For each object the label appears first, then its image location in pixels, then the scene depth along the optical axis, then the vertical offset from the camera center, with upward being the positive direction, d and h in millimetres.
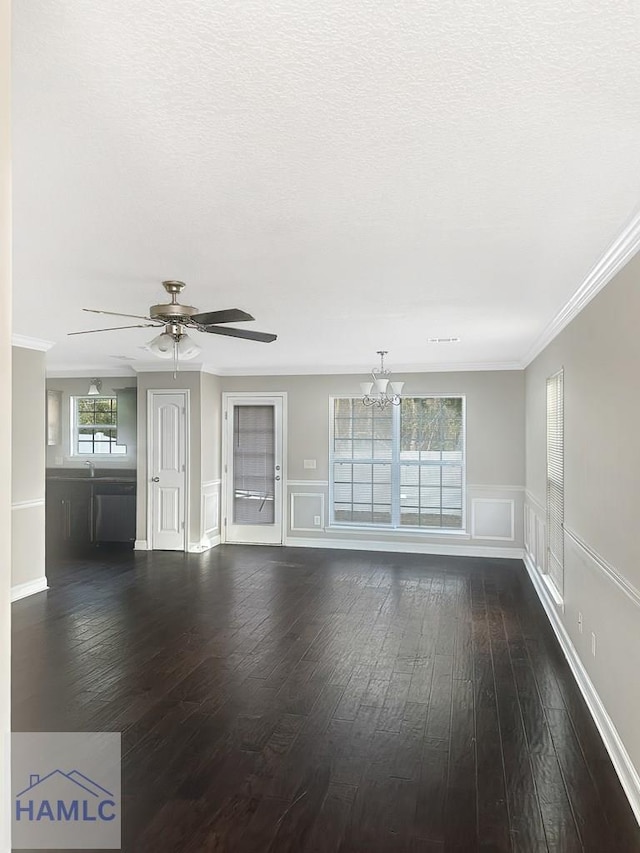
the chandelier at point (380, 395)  7871 +565
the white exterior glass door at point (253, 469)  8570 -458
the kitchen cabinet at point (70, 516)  8414 -1110
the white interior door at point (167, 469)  8062 -431
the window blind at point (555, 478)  4828 -347
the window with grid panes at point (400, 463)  7980 -358
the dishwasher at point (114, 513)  8312 -1059
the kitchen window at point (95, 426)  9219 +172
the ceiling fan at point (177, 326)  3361 +645
